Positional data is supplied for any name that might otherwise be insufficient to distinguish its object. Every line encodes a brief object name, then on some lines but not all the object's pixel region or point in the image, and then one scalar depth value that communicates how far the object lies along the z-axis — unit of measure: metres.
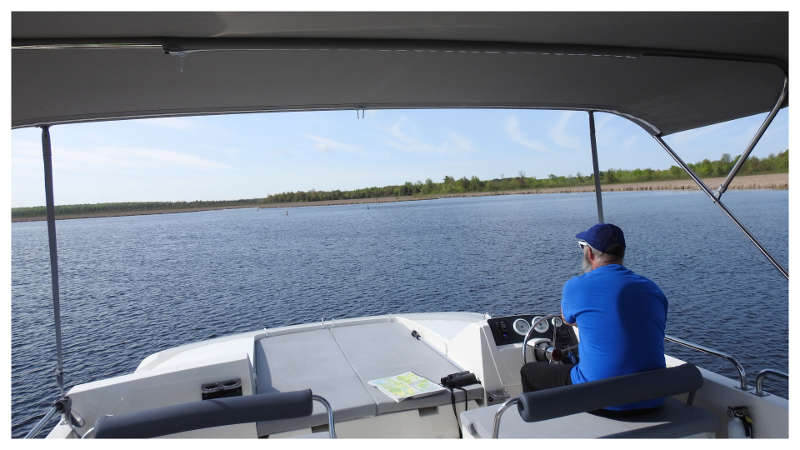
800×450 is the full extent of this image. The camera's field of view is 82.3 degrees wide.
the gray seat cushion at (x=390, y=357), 2.18
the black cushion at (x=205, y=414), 1.17
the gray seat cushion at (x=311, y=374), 2.04
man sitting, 1.54
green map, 2.15
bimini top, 1.31
